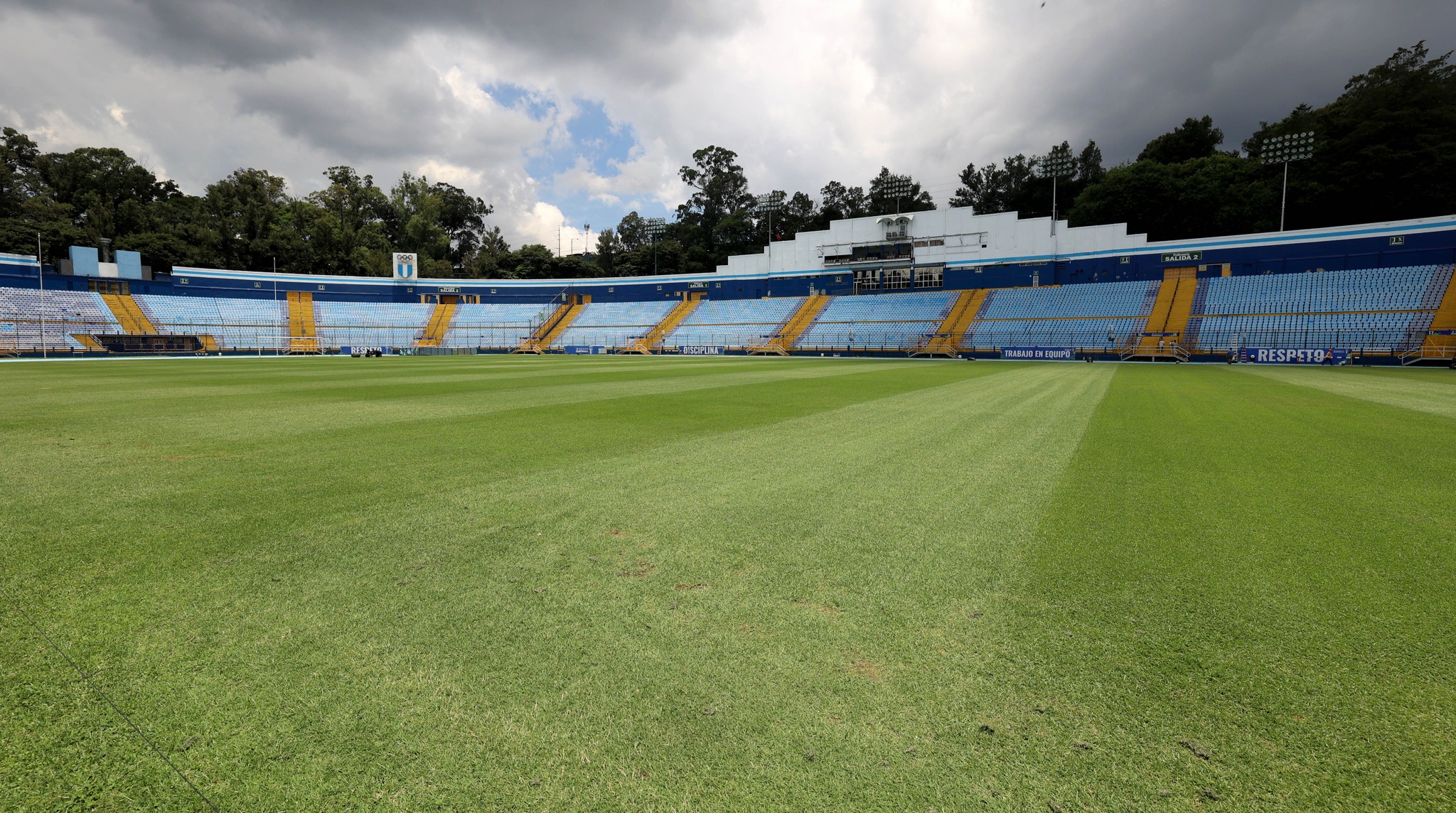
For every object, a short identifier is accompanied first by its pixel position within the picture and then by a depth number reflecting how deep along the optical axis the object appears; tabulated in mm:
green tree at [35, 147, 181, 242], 58719
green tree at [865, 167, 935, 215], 77938
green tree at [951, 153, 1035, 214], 69438
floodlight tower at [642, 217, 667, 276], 76688
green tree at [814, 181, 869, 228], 82062
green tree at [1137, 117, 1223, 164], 56875
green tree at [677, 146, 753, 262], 86688
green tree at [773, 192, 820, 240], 80000
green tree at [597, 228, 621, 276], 88000
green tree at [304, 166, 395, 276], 69188
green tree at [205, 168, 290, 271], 64250
